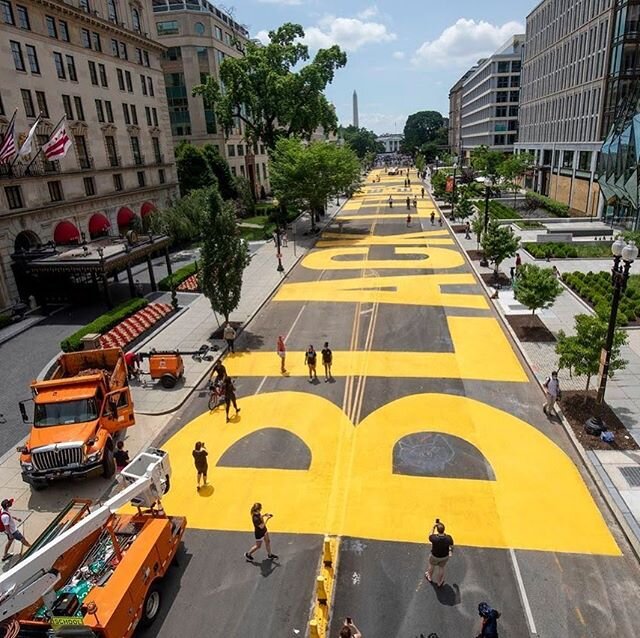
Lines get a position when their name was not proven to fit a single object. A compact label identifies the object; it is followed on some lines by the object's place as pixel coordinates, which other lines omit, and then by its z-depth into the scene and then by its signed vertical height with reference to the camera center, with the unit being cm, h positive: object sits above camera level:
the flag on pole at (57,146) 3014 +105
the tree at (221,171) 6188 -177
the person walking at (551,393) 1716 -815
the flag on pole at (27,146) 2931 +110
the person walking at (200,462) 1414 -801
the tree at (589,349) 1703 -673
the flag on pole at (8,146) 2822 +111
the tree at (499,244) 3144 -606
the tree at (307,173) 5162 -215
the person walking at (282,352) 2202 -810
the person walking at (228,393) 1822 -801
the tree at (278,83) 5859 +757
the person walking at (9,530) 1236 -829
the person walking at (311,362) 2070 -811
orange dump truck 1452 -742
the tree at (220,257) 2462 -463
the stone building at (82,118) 3384 +342
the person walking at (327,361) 2080 -815
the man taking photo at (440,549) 1053 -791
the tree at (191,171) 5912 -148
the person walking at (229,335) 2348 -778
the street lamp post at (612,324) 1492 -562
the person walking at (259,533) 1160 -813
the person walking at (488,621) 895 -802
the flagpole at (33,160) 3412 +38
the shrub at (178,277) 3477 -786
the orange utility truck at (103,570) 847 -734
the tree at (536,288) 2341 -651
